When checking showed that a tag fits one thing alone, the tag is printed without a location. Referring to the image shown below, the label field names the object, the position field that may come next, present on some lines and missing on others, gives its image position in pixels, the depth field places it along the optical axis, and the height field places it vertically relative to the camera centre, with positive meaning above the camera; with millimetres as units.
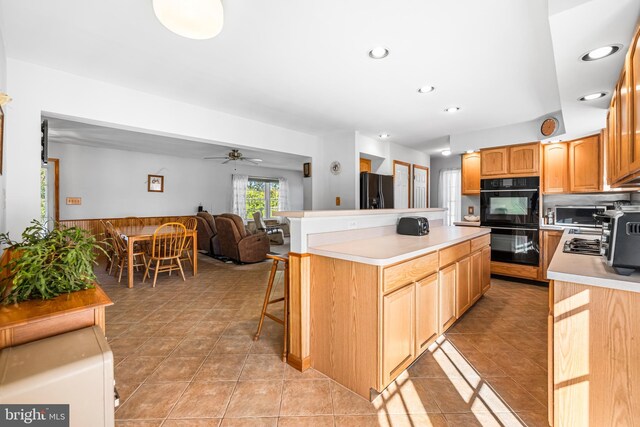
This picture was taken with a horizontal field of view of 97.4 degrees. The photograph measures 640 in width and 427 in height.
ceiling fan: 5848 +1242
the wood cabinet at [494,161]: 4309 +808
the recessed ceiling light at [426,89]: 2936 +1319
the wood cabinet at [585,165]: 3634 +629
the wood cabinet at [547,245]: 3891 -454
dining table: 4000 -321
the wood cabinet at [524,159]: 4035 +786
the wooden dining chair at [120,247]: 4302 -508
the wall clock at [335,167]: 4938 +820
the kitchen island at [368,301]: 1684 -595
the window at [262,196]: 8719 +579
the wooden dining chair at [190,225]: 5767 -224
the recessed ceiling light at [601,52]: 1617 +954
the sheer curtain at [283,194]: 9328 +650
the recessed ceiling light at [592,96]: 2259 +962
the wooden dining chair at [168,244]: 4218 -479
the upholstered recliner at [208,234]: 6107 -439
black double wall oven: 4012 -63
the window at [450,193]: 6727 +493
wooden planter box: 1106 -418
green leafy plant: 1276 -247
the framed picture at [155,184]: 6734 +754
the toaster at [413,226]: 2781 -128
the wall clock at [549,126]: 3799 +1181
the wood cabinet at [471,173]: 4941 +711
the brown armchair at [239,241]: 5363 -521
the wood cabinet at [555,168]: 3936 +634
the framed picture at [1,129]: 1796 +553
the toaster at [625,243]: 1214 -136
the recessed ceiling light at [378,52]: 2193 +1291
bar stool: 2113 -637
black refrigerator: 4789 +395
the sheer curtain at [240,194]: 8172 +590
